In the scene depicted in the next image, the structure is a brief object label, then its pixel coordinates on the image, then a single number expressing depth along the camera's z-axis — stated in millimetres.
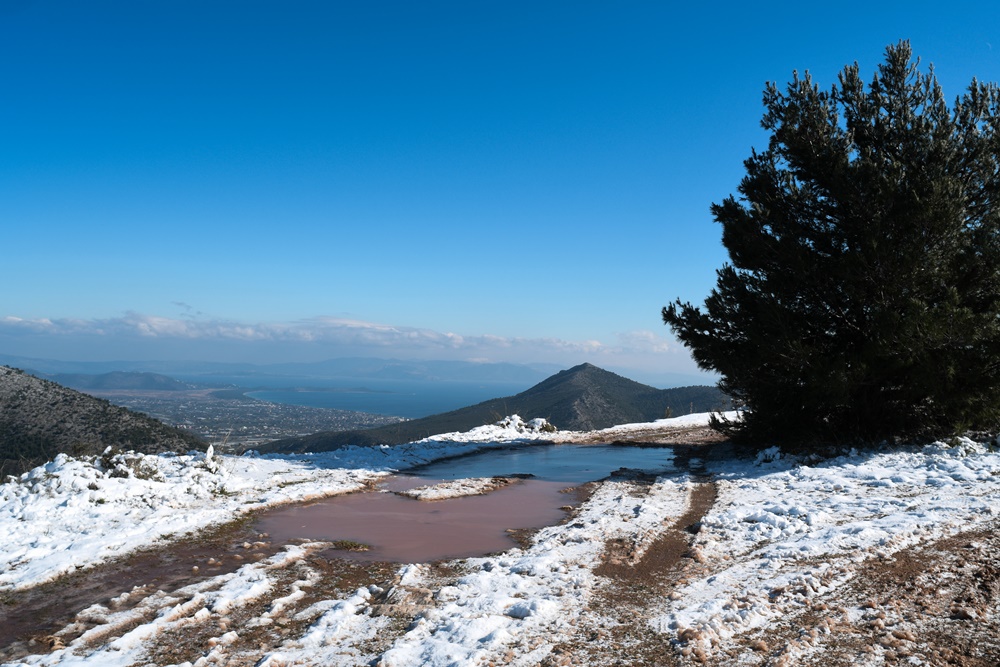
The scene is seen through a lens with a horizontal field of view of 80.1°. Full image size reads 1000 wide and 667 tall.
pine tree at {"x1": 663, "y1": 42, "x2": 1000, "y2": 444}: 12219
